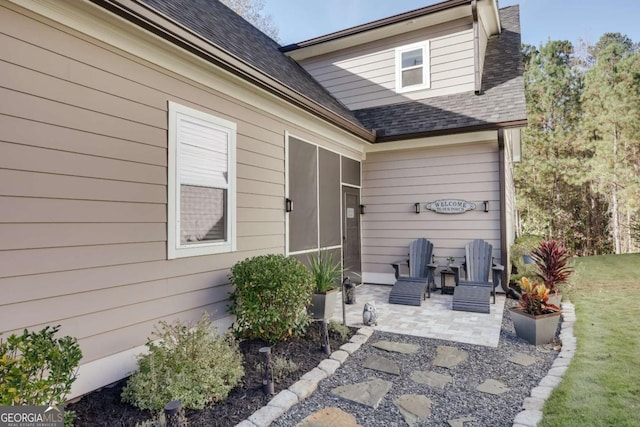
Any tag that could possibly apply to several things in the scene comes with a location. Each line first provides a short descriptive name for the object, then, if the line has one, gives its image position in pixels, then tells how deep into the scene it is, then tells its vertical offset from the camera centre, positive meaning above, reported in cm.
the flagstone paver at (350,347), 361 -131
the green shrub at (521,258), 626 -79
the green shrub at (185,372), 244 -109
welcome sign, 636 +24
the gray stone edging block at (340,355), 339 -131
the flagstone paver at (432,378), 298 -136
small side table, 621 -111
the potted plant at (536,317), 378 -105
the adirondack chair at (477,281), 511 -99
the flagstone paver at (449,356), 334 -134
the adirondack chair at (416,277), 554 -98
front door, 657 -22
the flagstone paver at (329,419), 238 -136
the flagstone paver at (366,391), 270 -136
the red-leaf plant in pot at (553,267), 468 -65
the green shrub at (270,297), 343 -75
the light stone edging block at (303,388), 273 -132
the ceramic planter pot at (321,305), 415 -99
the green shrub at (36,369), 177 -78
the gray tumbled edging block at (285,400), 255 -131
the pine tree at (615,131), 1239 +322
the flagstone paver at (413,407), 247 -137
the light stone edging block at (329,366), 314 -131
